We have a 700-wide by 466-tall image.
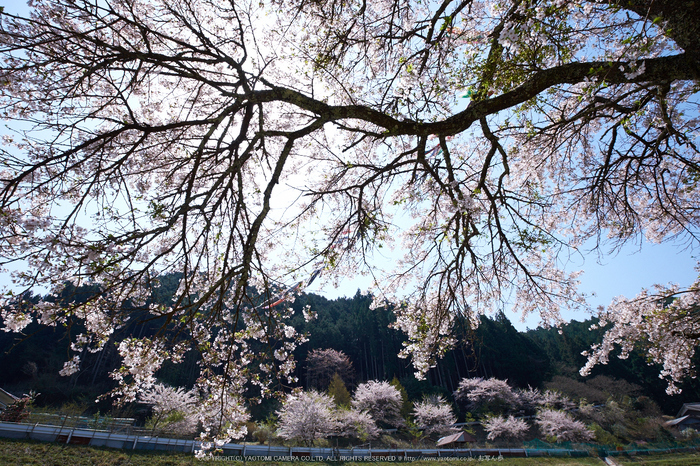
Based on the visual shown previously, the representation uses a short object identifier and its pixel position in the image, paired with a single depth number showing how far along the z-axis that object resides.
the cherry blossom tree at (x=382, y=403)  22.55
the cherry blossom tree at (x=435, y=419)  21.77
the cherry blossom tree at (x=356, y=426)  18.89
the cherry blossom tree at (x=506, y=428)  20.11
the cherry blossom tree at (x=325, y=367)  31.81
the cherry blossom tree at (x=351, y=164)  2.55
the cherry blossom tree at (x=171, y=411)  16.64
